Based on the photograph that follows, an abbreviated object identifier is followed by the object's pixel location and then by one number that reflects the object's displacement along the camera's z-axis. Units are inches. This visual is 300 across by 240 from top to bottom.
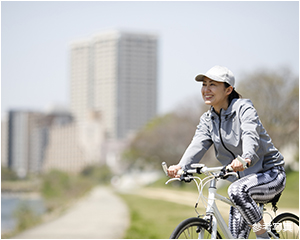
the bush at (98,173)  4050.2
